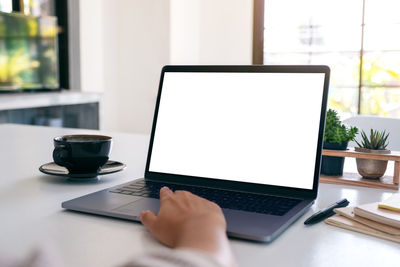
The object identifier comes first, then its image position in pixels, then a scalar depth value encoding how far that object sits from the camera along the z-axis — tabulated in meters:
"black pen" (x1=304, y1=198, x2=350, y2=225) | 0.66
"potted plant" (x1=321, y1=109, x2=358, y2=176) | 0.96
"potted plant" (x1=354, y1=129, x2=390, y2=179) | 0.93
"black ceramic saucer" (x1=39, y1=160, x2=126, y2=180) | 0.92
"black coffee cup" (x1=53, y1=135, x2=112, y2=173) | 0.88
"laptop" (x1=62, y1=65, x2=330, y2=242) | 0.73
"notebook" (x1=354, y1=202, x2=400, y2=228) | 0.61
